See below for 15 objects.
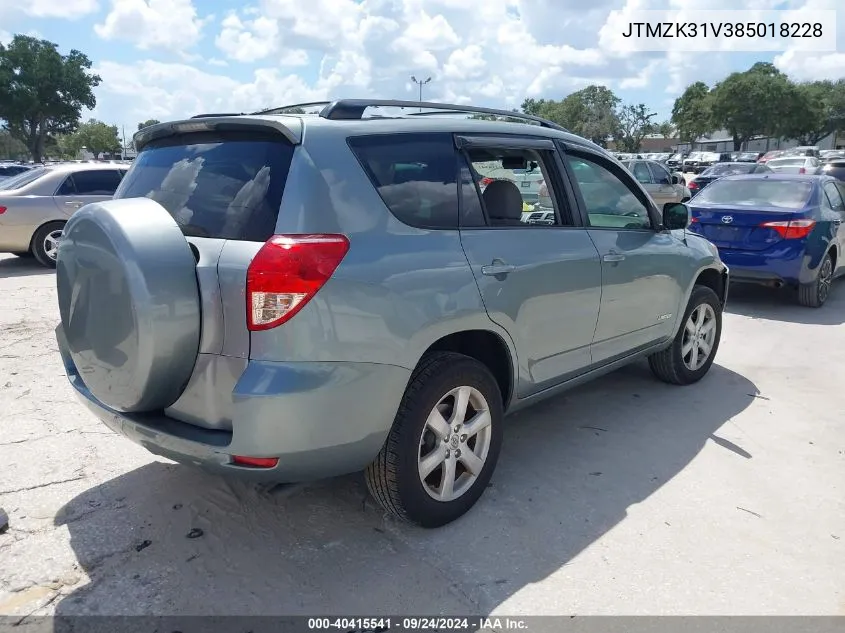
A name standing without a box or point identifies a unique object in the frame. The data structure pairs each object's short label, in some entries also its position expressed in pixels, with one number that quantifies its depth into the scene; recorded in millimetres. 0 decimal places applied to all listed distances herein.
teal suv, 2482
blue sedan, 7656
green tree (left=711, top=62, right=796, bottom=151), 61594
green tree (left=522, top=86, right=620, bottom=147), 76562
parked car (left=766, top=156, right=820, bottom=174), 23858
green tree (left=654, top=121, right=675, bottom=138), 102500
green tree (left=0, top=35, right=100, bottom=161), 42688
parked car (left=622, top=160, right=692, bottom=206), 17578
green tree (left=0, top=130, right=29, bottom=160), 65894
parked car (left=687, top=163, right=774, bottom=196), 20284
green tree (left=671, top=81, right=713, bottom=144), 69500
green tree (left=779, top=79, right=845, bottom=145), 62406
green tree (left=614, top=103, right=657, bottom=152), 84750
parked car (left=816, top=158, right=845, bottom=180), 21547
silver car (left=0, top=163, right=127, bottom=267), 9727
